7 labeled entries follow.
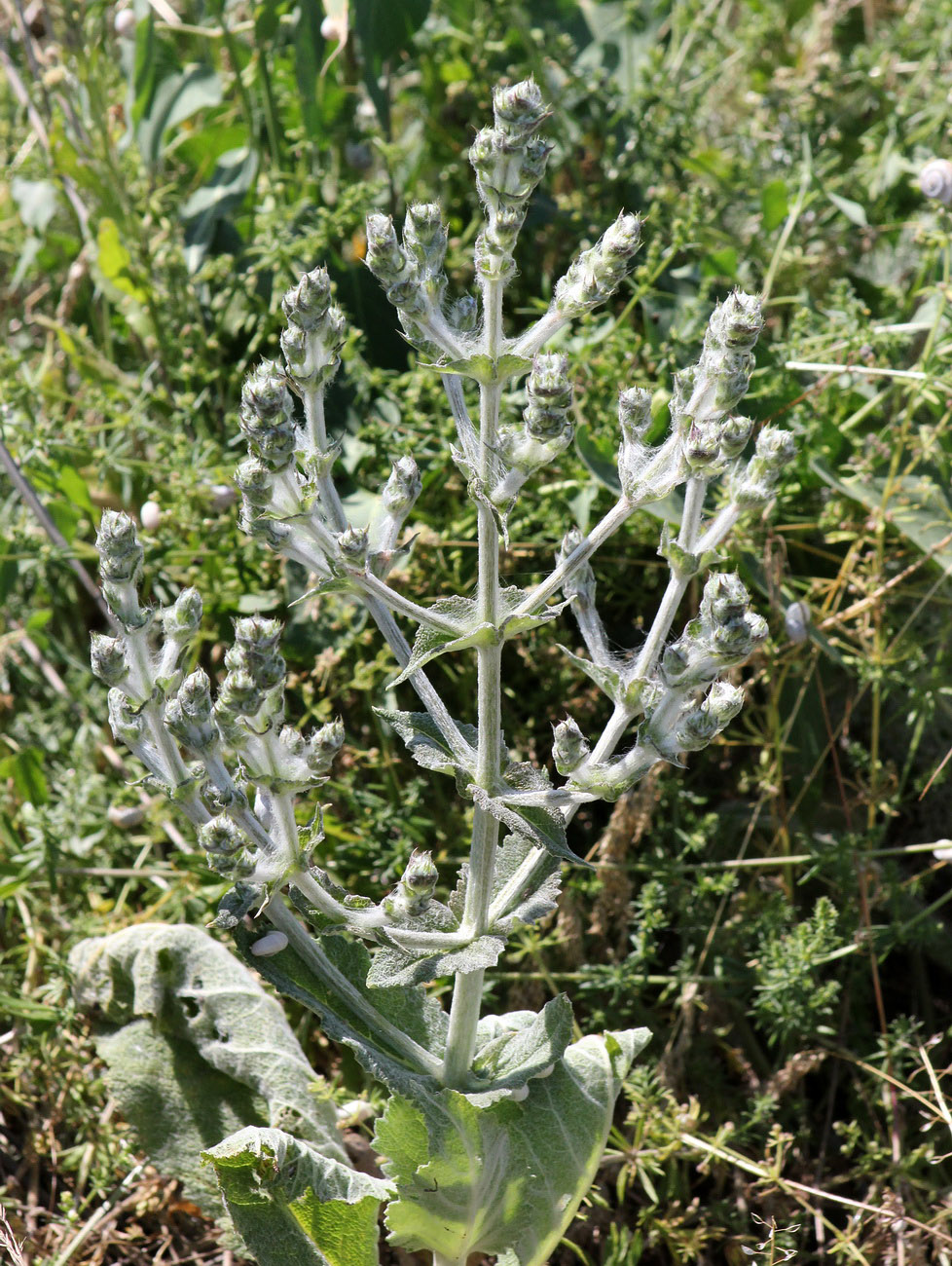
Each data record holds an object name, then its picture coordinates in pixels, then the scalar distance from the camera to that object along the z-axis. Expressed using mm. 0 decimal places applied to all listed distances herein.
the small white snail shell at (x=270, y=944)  1312
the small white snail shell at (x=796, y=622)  1781
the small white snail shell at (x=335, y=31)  2051
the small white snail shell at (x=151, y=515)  1952
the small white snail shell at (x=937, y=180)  1759
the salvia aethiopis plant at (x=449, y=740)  1073
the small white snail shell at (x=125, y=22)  2377
